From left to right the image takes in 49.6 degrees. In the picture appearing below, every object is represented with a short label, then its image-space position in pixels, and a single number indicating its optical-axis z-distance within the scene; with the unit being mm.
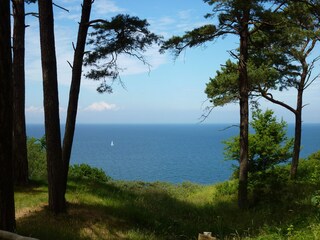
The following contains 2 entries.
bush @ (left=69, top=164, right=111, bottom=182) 24166
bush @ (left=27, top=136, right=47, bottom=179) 32600
